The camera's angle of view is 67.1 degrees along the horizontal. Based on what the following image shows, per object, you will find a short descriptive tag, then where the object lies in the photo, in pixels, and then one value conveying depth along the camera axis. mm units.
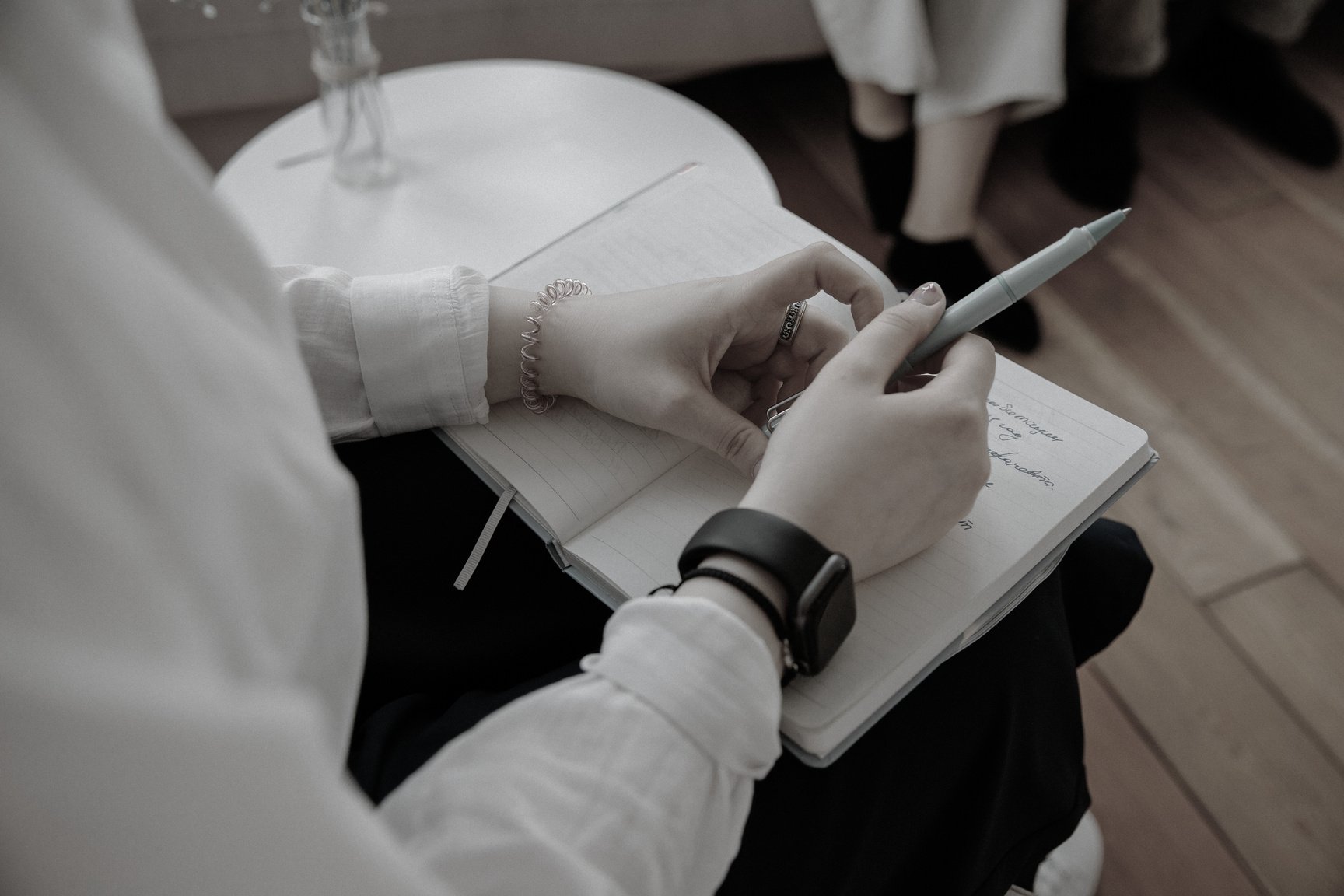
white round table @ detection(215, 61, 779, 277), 949
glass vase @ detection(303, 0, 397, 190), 921
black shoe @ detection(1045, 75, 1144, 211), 1569
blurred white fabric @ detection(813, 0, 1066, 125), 1255
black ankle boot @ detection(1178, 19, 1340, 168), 1619
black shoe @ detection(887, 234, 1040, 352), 1370
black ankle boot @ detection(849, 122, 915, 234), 1482
